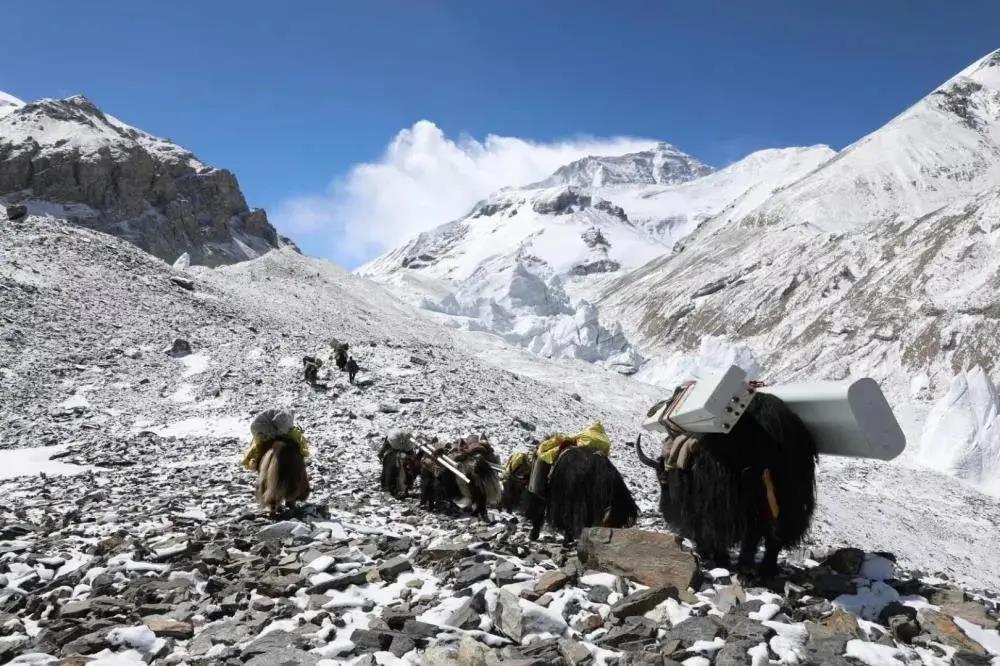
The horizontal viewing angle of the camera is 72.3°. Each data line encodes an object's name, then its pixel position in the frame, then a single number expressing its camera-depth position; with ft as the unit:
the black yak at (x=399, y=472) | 26.73
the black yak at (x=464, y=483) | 23.72
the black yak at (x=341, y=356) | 55.06
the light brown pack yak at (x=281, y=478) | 20.70
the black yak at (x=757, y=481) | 14.87
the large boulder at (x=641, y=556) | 13.89
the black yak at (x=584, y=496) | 18.24
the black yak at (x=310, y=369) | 53.21
